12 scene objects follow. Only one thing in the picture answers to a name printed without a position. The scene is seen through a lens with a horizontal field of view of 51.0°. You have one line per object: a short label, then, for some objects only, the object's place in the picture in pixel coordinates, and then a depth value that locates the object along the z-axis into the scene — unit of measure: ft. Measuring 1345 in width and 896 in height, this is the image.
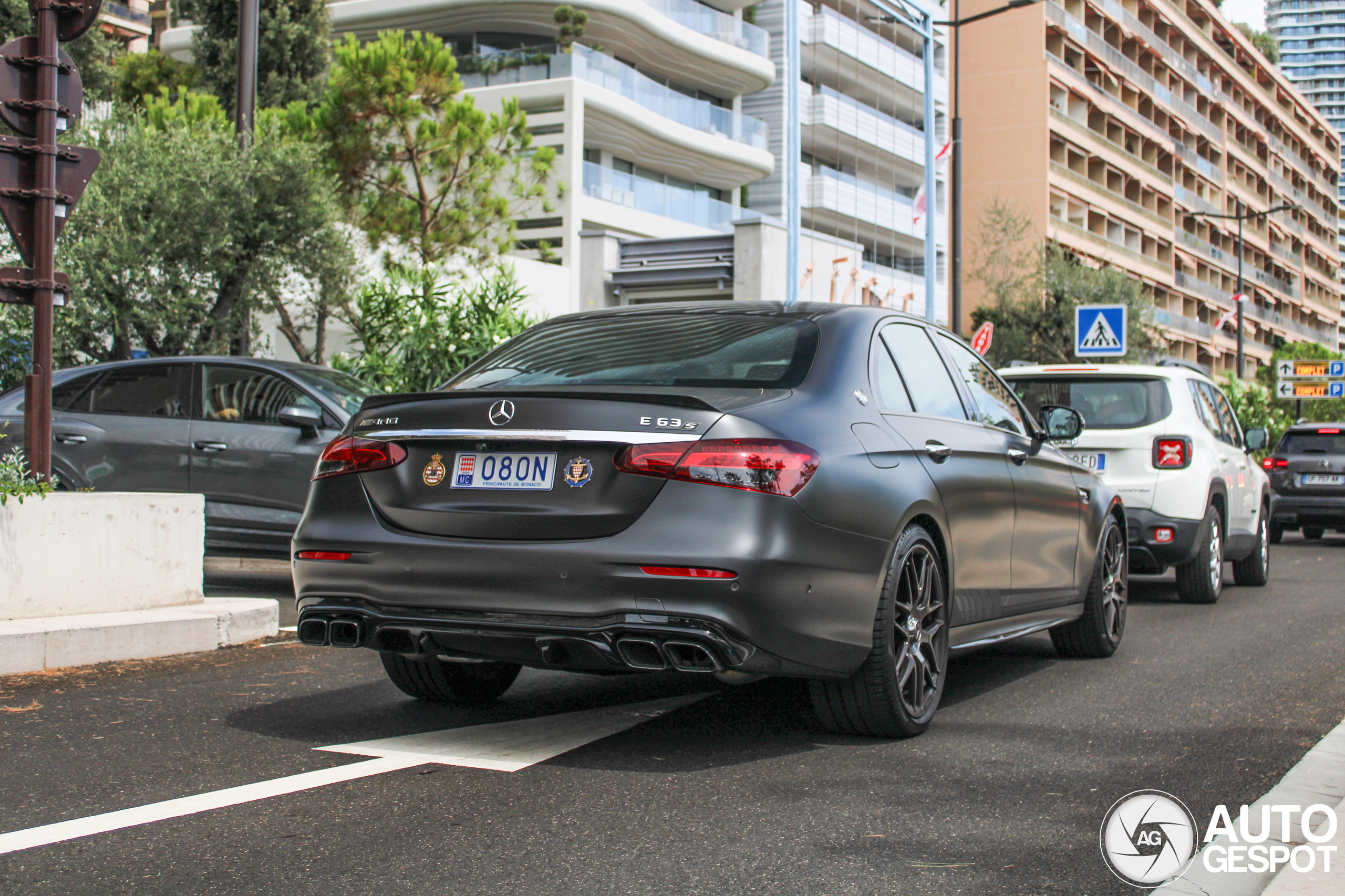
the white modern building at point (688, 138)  102.27
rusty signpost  23.39
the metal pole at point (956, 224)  76.89
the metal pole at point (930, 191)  88.12
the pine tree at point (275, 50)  89.66
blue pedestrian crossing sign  63.98
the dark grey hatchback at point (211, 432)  30.40
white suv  32.01
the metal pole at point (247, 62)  45.14
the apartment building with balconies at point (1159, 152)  207.92
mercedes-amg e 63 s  13.69
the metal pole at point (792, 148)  82.79
